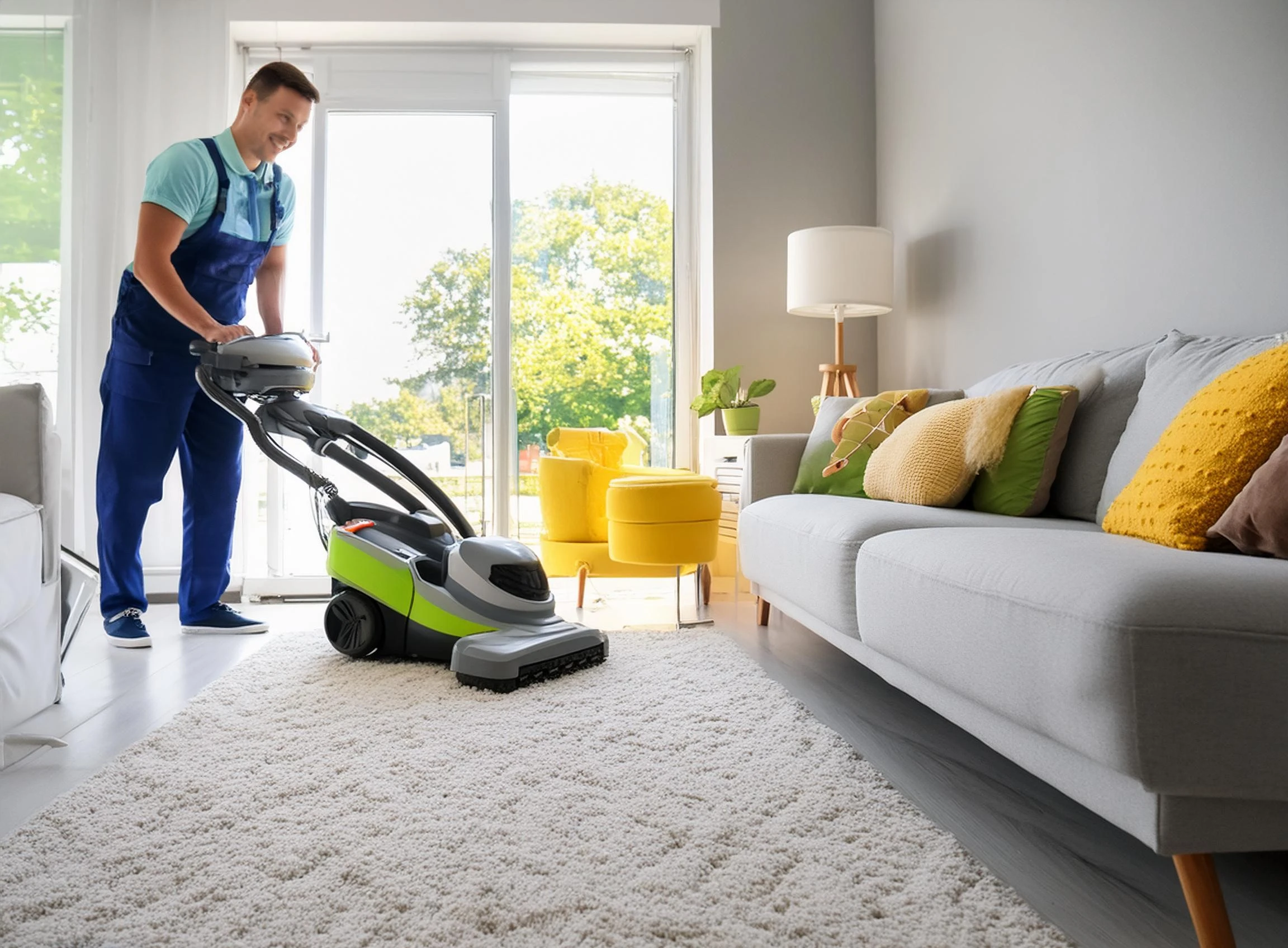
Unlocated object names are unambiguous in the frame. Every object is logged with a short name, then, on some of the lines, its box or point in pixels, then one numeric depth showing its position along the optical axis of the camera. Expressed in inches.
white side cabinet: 136.3
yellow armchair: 128.2
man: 103.8
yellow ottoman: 110.1
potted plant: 142.6
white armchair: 66.1
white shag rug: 40.6
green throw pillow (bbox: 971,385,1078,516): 80.3
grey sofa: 36.3
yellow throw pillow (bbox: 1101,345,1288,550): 50.1
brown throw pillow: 45.4
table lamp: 136.5
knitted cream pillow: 81.8
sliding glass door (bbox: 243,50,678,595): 162.9
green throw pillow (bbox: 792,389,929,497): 102.6
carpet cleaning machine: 87.2
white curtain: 140.9
